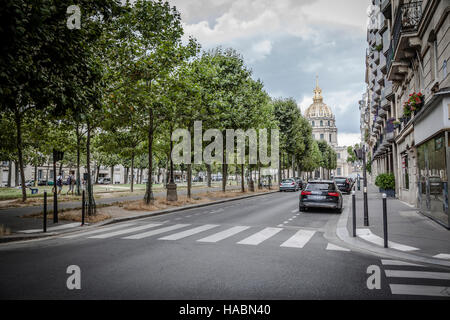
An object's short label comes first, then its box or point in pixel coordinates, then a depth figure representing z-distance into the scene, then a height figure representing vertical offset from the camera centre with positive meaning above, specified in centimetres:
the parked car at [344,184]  3003 -95
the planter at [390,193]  2414 -147
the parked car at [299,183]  4285 -116
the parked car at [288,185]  3816 -127
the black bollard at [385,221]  754 -112
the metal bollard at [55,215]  1077 -129
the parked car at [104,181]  7625 -108
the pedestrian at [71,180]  2781 -28
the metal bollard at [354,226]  897 -147
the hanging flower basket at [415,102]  1409 +309
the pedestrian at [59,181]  2684 -34
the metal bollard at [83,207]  1073 -103
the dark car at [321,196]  1541 -106
